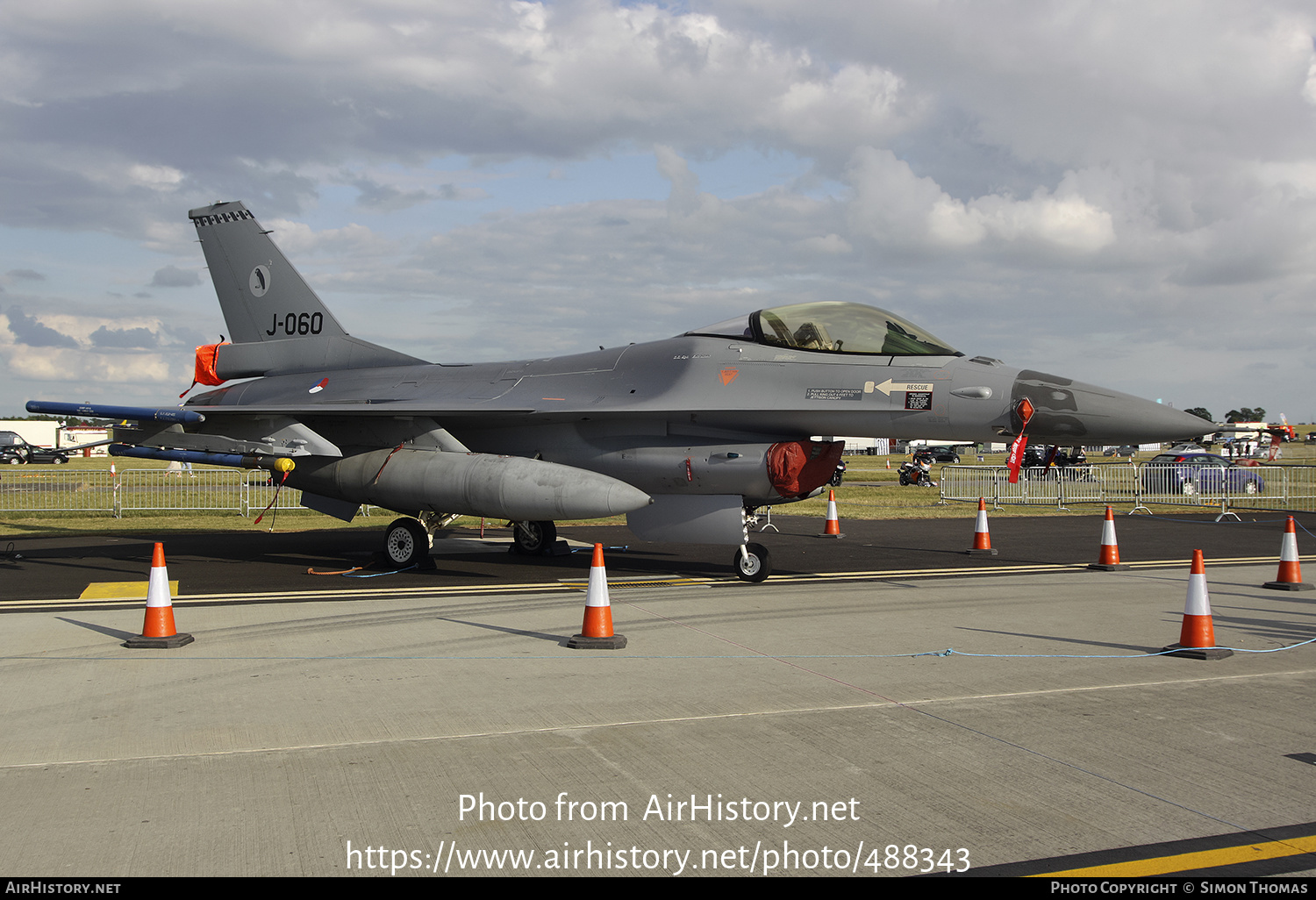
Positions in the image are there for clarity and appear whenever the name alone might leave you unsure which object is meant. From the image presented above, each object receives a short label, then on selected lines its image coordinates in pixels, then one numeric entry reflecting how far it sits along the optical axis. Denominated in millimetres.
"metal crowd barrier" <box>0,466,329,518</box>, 22641
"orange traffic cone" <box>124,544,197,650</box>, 7172
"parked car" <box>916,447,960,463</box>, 55272
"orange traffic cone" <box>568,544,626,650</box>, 7152
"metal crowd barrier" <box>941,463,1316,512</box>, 25656
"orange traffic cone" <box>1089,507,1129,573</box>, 12023
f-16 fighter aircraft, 9914
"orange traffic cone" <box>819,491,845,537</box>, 17281
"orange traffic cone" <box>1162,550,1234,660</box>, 6902
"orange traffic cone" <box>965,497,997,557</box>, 14238
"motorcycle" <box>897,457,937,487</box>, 36344
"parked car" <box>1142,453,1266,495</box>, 26031
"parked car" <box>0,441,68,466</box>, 49969
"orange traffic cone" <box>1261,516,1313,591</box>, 10219
